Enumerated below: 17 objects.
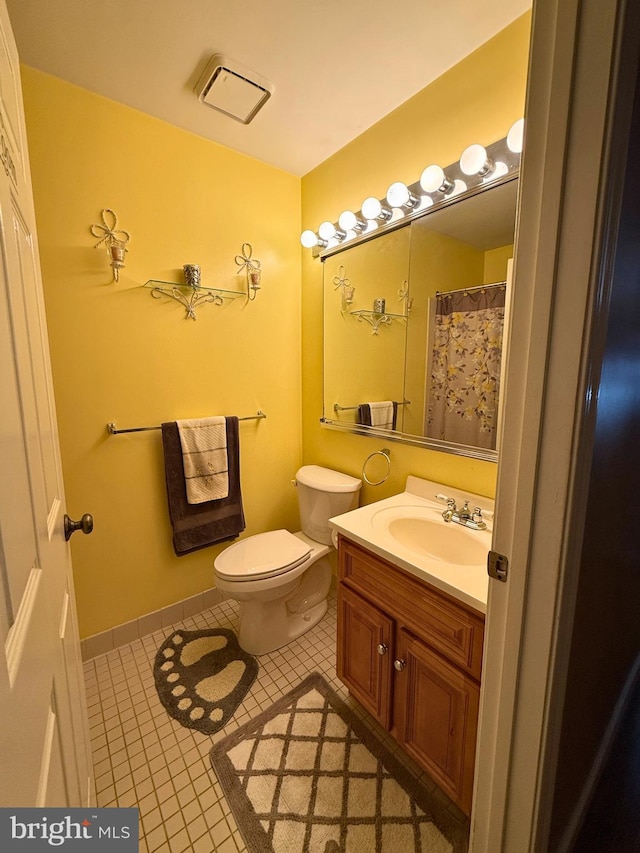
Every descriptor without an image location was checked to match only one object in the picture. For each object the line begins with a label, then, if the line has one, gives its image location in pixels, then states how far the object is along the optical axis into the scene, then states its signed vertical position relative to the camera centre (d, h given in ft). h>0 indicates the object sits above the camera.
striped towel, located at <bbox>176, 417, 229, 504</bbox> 5.85 -1.41
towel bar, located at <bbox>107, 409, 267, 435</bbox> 5.32 -0.84
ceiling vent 4.34 +3.68
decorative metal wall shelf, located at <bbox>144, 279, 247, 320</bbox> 5.50 +1.30
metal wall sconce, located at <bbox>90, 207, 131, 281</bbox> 4.92 +1.91
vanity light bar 3.95 +2.39
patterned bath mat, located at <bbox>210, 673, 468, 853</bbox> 3.34 -4.31
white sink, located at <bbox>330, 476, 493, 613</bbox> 3.32 -1.80
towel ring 5.73 -1.35
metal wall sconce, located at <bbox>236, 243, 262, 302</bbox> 6.21 +1.89
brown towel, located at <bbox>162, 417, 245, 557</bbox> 5.75 -2.34
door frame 1.74 -0.01
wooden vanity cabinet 3.18 -2.91
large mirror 4.28 +0.73
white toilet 5.16 -2.92
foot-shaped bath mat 4.61 -4.35
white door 1.45 -0.95
